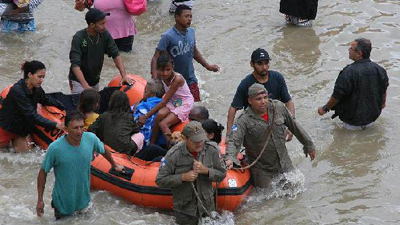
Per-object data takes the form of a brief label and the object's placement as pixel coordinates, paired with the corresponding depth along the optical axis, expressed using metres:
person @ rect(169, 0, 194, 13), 28.45
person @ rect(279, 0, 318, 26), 27.48
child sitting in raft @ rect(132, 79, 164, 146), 16.87
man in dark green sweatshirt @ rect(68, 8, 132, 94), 17.86
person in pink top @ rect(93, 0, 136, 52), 23.11
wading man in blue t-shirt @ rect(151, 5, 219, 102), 18.03
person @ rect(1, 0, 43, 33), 24.96
